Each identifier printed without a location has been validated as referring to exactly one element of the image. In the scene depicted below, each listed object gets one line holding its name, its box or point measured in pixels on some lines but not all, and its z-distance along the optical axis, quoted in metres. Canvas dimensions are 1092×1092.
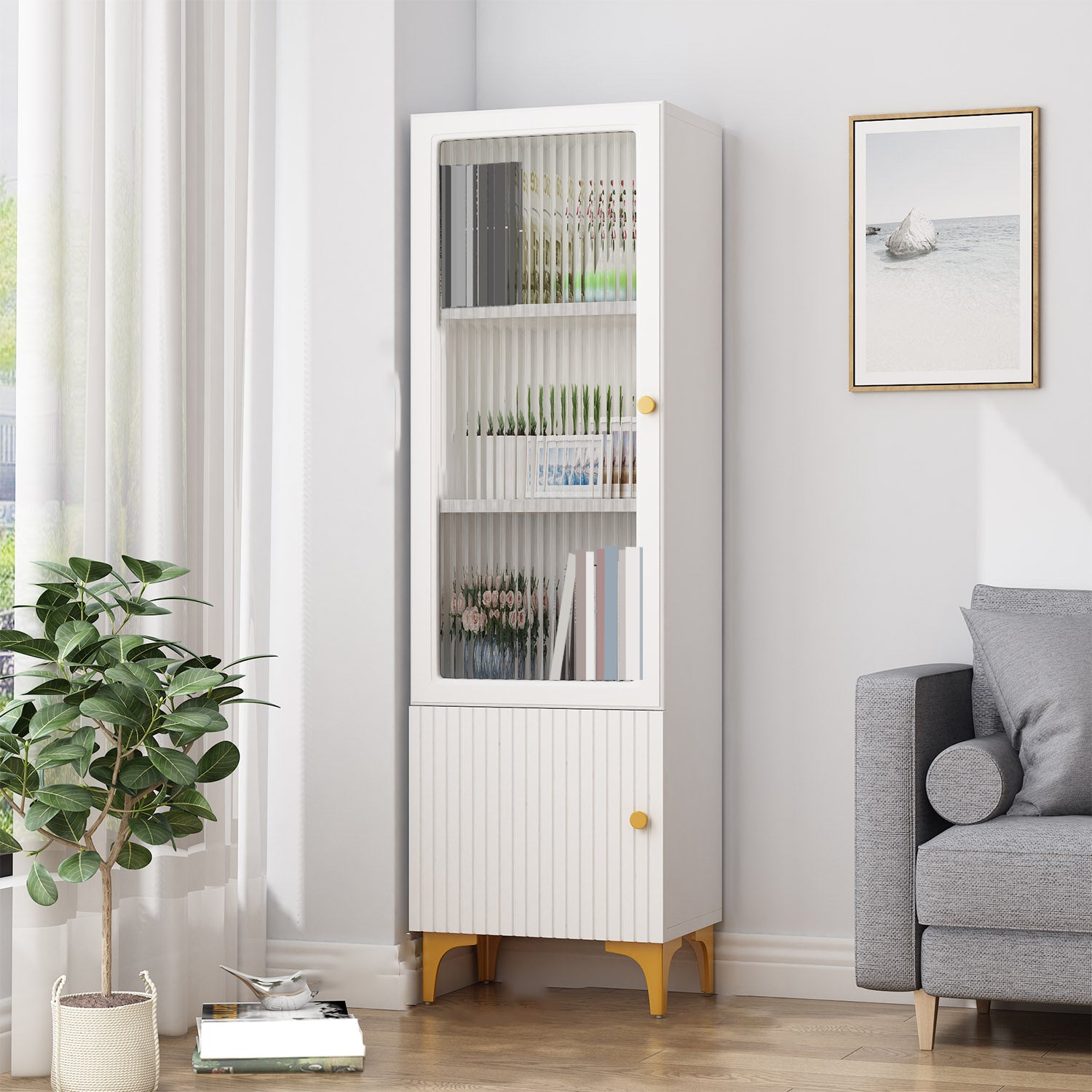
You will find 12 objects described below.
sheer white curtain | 4.81
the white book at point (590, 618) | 5.76
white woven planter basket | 4.49
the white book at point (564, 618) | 5.79
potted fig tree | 4.44
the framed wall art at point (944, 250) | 5.96
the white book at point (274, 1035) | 4.91
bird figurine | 5.13
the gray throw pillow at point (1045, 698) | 5.10
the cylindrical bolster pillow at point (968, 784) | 4.95
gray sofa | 4.72
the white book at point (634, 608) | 5.70
